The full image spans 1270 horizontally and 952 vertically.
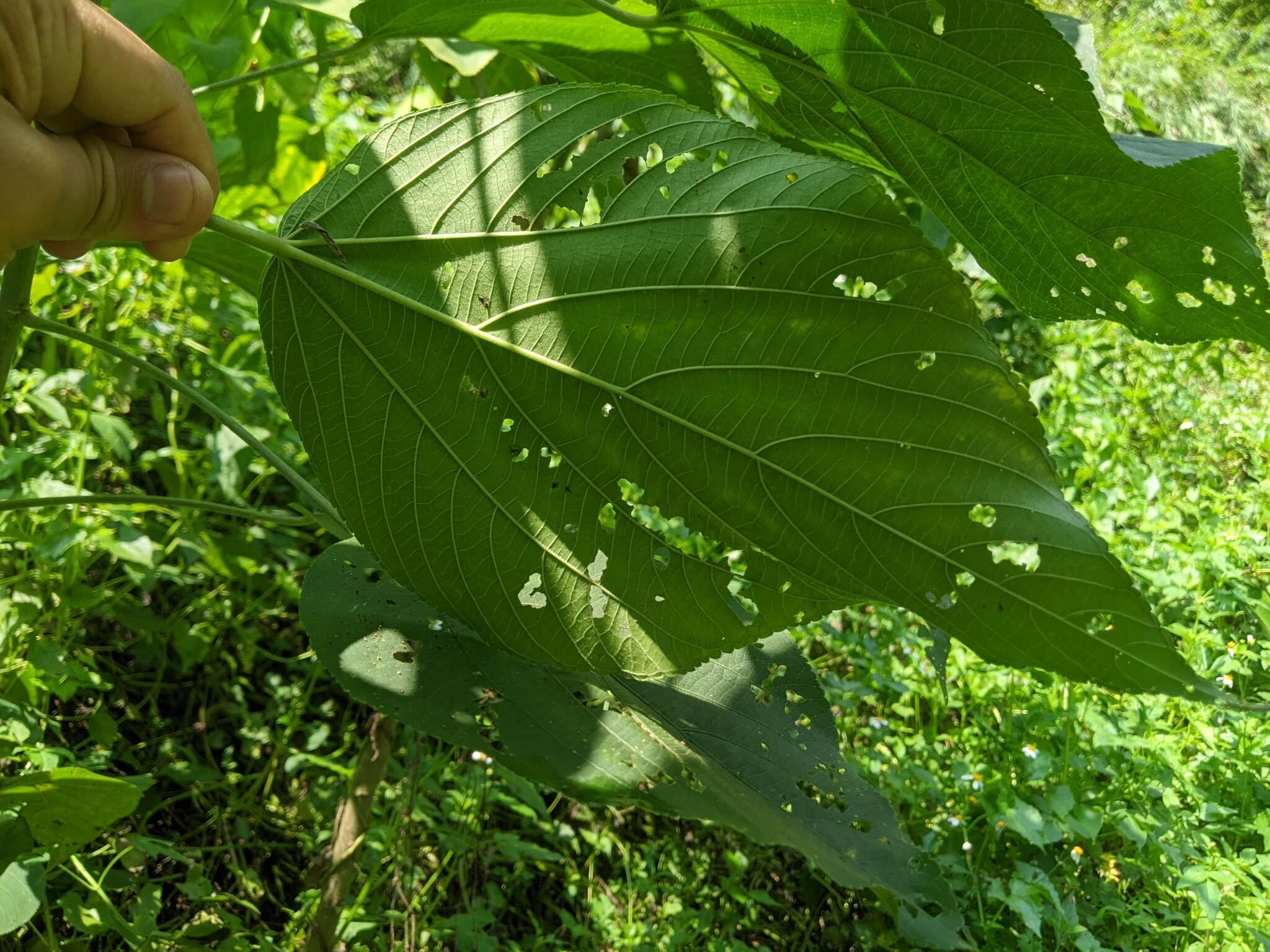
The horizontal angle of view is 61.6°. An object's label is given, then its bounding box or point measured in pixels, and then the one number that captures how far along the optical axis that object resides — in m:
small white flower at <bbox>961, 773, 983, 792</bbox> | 1.55
